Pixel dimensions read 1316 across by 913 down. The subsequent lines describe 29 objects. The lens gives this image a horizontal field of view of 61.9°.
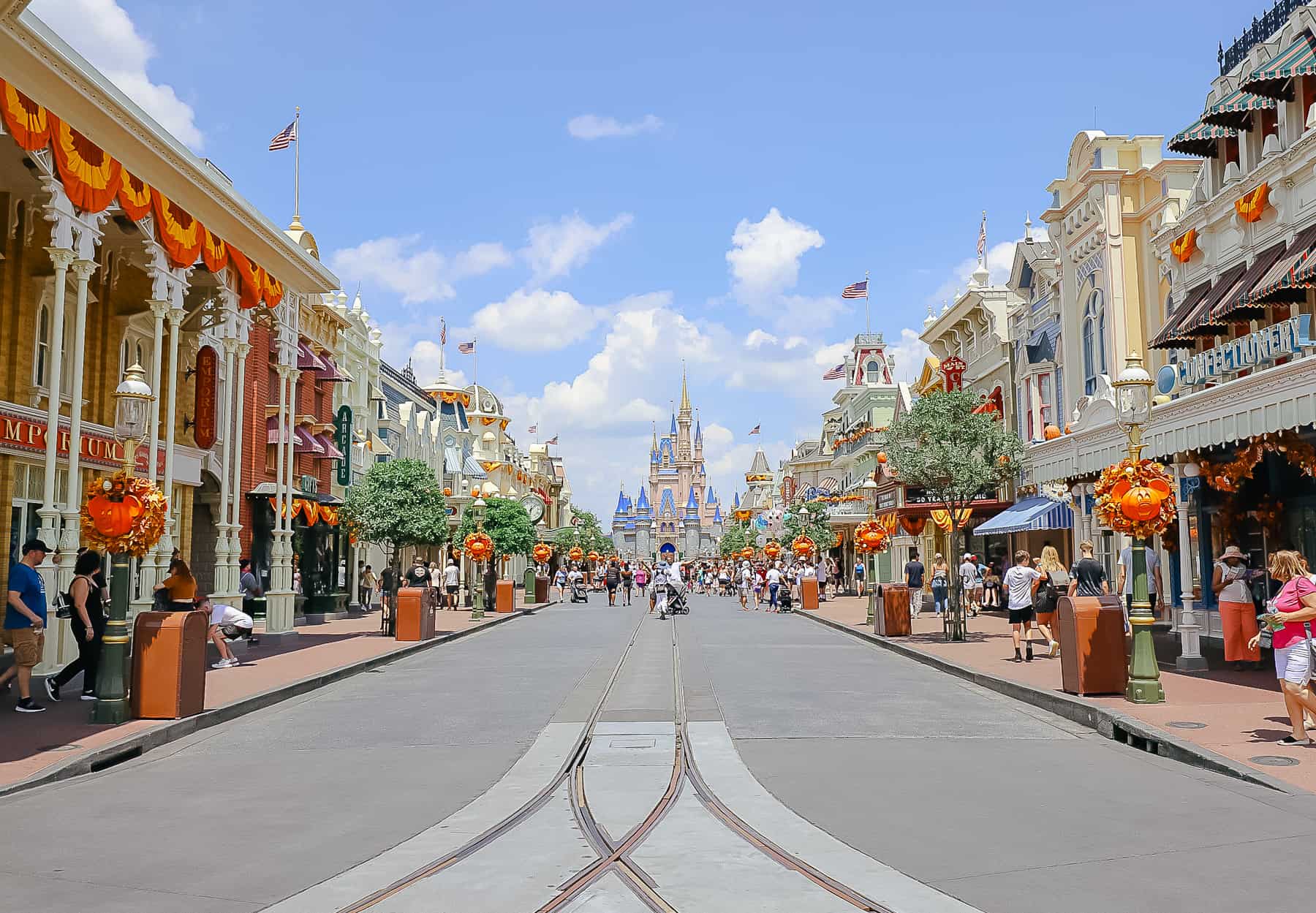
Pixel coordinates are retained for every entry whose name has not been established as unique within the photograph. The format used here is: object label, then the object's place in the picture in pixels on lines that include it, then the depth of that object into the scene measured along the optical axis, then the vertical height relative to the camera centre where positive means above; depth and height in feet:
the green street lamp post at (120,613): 35.63 -1.94
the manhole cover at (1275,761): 27.66 -5.59
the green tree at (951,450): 73.82 +6.58
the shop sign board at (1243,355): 47.78 +8.84
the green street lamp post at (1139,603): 38.32 -2.11
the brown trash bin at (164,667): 36.50 -3.74
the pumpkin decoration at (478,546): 105.29 +0.43
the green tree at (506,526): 169.68 +3.74
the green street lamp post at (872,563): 94.02 -2.77
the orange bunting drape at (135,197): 48.11 +15.86
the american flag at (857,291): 174.50 +40.74
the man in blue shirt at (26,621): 37.78 -2.26
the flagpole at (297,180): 86.31 +29.85
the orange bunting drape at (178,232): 51.60 +15.57
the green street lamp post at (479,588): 99.91 -3.50
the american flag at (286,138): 81.71 +30.94
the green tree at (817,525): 169.58 +3.40
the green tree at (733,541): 353.92 +2.27
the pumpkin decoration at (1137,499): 39.70 +1.60
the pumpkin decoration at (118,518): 36.65 +1.25
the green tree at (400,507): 89.76 +3.63
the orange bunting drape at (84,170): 42.73 +15.60
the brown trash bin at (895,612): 75.97 -4.57
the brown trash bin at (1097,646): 40.65 -3.82
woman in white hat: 47.67 -2.99
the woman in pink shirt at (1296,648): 29.89 -2.94
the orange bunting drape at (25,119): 37.96 +15.65
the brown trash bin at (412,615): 73.31 -4.30
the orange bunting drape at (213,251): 56.03 +15.65
